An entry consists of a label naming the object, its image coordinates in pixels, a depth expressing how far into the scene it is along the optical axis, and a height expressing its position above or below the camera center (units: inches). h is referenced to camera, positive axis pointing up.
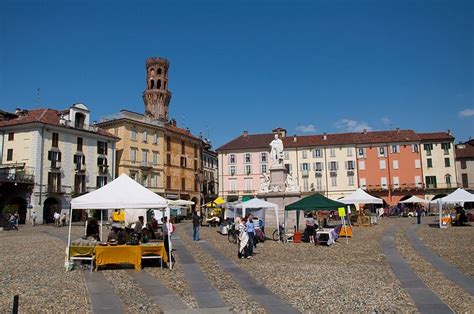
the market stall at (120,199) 508.7 +10.1
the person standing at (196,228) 858.9 -44.2
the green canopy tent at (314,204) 761.6 -0.6
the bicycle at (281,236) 815.6 -62.3
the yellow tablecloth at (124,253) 478.6 -52.0
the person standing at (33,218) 1568.9 -32.8
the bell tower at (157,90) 2957.7 +817.3
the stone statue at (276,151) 1218.6 +152.9
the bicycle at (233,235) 799.8 -56.1
